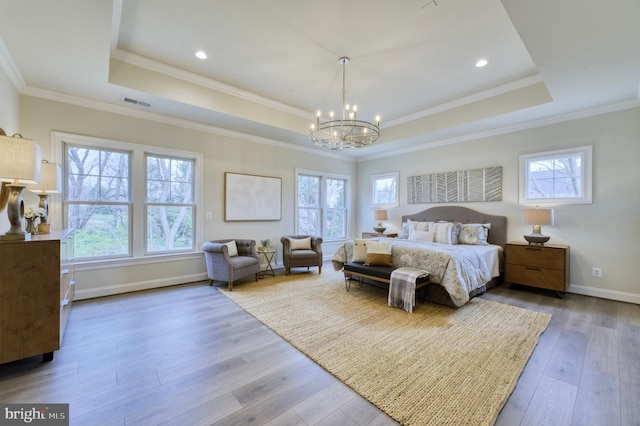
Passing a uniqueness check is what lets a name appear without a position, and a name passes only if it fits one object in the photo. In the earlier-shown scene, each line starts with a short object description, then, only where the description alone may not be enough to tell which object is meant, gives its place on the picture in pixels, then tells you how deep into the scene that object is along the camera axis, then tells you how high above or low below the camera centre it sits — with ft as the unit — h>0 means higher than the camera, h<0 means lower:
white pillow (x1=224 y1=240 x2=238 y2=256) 14.72 -2.11
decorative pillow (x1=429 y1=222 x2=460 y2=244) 15.33 -1.23
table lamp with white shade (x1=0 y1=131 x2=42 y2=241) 6.32 +1.05
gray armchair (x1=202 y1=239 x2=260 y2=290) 13.53 -2.83
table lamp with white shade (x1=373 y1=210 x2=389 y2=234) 20.16 -0.41
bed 11.05 -1.93
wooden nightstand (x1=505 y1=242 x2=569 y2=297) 12.36 -2.67
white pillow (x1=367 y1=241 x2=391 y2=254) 12.95 -1.79
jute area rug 5.72 -4.14
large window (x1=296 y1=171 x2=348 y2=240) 20.26 +0.57
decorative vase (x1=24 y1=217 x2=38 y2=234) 8.27 -0.49
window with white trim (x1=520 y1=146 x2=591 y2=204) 12.91 +1.89
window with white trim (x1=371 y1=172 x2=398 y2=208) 20.85 +1.79
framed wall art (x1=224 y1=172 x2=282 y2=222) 16.30 +0.93
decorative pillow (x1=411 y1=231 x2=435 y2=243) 15.95 -1.49
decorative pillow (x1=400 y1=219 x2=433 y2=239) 16.92 -1.00
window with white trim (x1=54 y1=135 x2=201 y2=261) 12.10 +0.67
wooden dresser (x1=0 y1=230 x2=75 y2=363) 6.46 -2.26
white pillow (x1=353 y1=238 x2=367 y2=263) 13.46 -2.05
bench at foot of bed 11.28 -2.89
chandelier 10.84 +3.29
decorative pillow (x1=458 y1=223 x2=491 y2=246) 15.01 -1.28
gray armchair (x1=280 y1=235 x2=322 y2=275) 16.65 -2.70
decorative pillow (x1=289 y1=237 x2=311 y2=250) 17.15 -2.15
